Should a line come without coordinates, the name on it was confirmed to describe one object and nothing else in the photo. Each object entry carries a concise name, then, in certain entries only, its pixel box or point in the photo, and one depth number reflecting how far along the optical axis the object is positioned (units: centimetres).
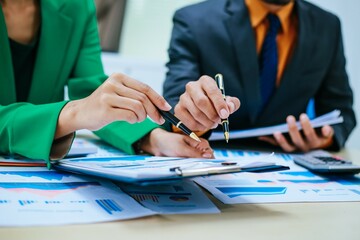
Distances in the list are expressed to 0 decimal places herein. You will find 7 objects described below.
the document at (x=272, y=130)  113
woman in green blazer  73
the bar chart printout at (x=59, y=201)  52
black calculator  88
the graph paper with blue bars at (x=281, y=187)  69
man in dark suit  144
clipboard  54
